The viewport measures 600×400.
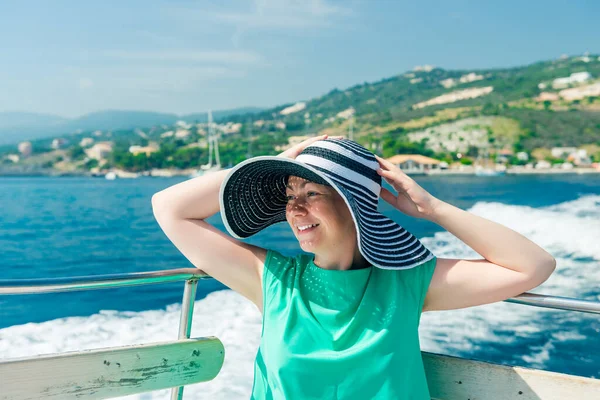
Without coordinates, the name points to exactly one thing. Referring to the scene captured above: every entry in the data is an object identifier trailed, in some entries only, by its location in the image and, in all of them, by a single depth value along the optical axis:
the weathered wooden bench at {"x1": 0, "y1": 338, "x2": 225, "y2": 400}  1.31
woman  1.36
